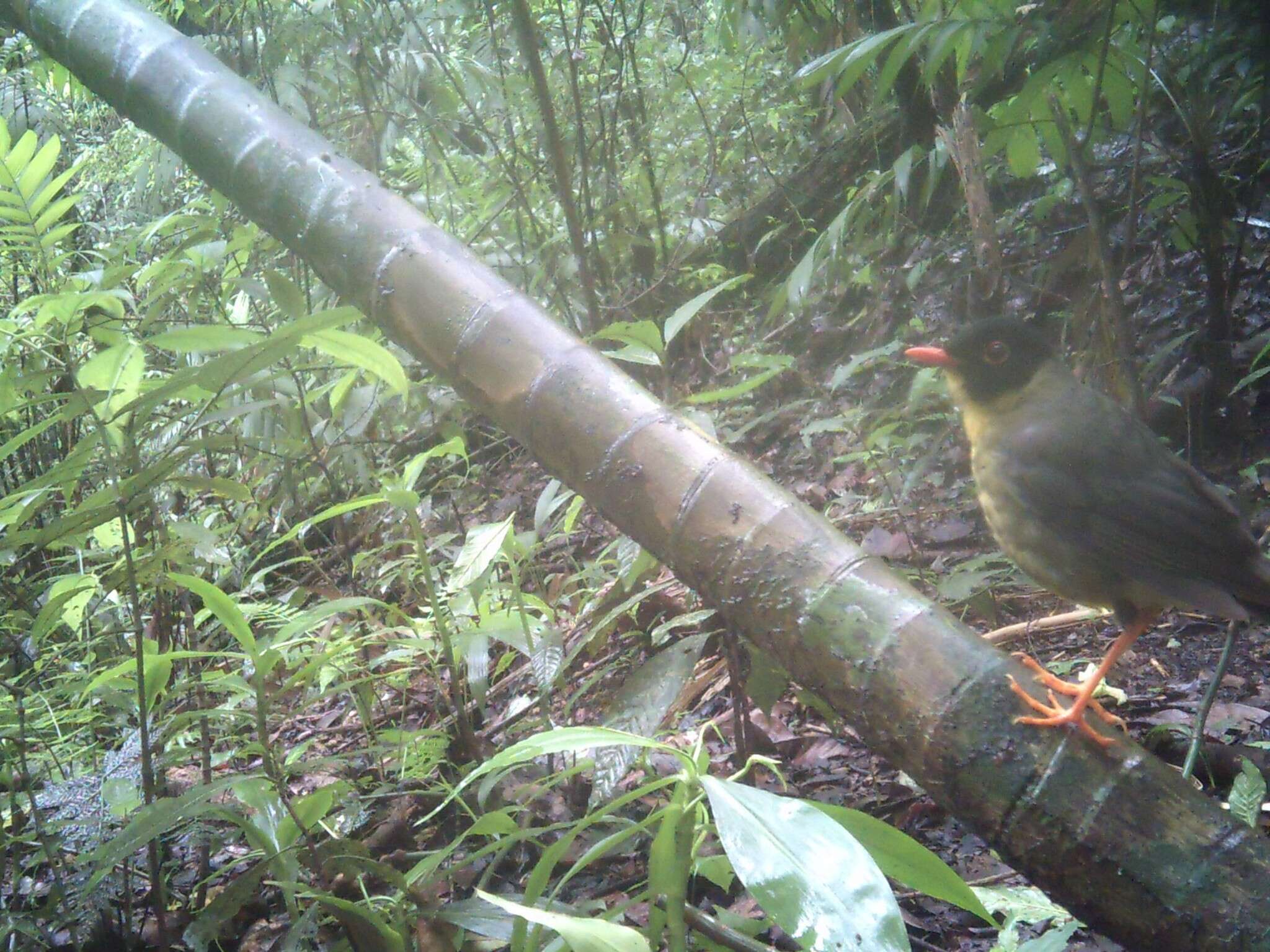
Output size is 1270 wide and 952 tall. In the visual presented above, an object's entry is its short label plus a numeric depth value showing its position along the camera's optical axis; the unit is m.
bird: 0.34
